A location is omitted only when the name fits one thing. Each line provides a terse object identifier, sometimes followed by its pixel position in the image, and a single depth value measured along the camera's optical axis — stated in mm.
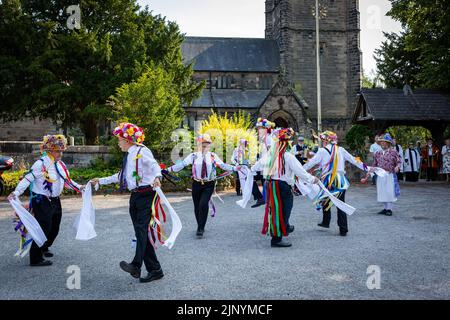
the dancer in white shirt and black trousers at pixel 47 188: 5730
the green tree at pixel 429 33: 20922
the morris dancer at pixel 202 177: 7387
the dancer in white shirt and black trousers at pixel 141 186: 4785
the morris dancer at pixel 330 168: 7797
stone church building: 41812
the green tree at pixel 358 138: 20406
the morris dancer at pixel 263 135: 9703
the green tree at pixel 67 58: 20875
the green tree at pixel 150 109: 15891
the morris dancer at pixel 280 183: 6508
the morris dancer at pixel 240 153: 13422
